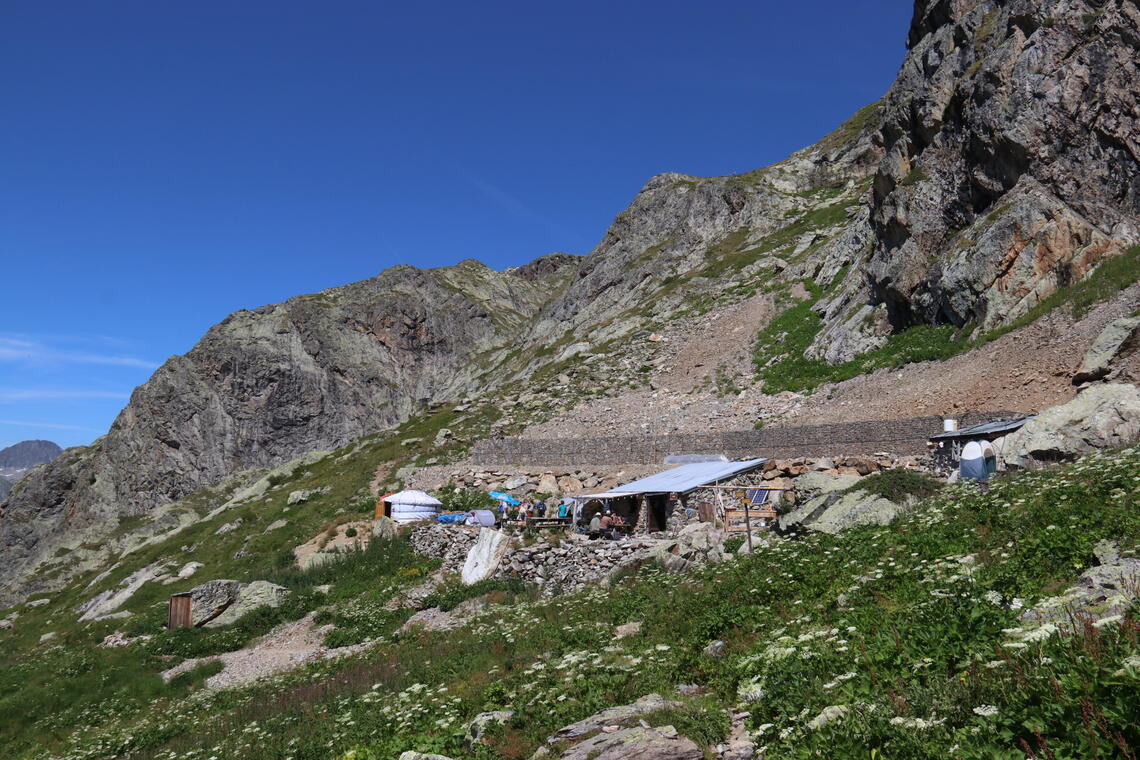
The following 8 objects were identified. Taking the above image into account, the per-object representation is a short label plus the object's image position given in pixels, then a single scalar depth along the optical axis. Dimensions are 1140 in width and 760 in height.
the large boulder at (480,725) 7.30
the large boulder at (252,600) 24.19
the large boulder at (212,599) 24.52
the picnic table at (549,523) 25.84
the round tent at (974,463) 17.09
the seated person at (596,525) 23.73
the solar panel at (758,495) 21.84
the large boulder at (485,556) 22.52
